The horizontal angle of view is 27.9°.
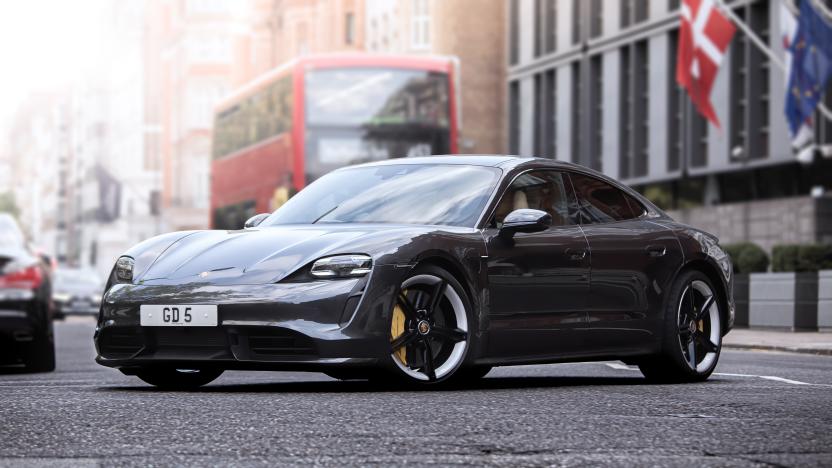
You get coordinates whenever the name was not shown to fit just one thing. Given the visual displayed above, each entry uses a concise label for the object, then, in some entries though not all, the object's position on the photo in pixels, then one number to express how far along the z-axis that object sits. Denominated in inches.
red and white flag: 1290.6
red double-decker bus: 1026.7
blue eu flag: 1186.0
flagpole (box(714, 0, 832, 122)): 1300.1
